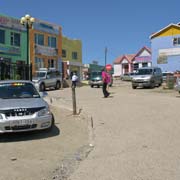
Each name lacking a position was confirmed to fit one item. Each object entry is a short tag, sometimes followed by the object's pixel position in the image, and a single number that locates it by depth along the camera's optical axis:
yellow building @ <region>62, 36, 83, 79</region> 31.54
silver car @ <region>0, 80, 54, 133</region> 5.41
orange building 24.93
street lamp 14.59
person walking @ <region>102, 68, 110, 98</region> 12.21
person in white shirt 20.19
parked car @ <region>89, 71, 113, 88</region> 21.90
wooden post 8.07
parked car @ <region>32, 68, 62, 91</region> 18.73
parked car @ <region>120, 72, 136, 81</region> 36.04
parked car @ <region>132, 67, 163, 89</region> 18.61
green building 21.94
